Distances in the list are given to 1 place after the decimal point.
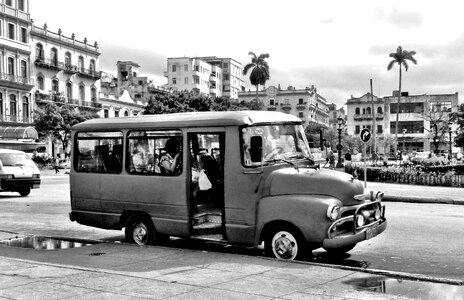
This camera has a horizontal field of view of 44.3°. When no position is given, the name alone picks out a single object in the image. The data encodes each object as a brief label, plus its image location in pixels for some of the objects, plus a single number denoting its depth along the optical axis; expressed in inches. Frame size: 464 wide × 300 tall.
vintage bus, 337.1
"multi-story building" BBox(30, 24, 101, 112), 2674.7
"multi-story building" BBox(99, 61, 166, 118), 3206.2
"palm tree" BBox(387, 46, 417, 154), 3176.7
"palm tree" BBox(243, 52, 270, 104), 3745.1
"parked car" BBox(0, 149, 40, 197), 872.9
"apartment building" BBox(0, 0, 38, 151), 2448.3
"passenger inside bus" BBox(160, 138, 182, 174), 397.1
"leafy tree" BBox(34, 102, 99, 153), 2363.4
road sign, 906.7
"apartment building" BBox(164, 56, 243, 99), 4783.5
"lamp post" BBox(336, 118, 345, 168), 1732.3
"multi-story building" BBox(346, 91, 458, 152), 4419.3
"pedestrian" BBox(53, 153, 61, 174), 1742.6
